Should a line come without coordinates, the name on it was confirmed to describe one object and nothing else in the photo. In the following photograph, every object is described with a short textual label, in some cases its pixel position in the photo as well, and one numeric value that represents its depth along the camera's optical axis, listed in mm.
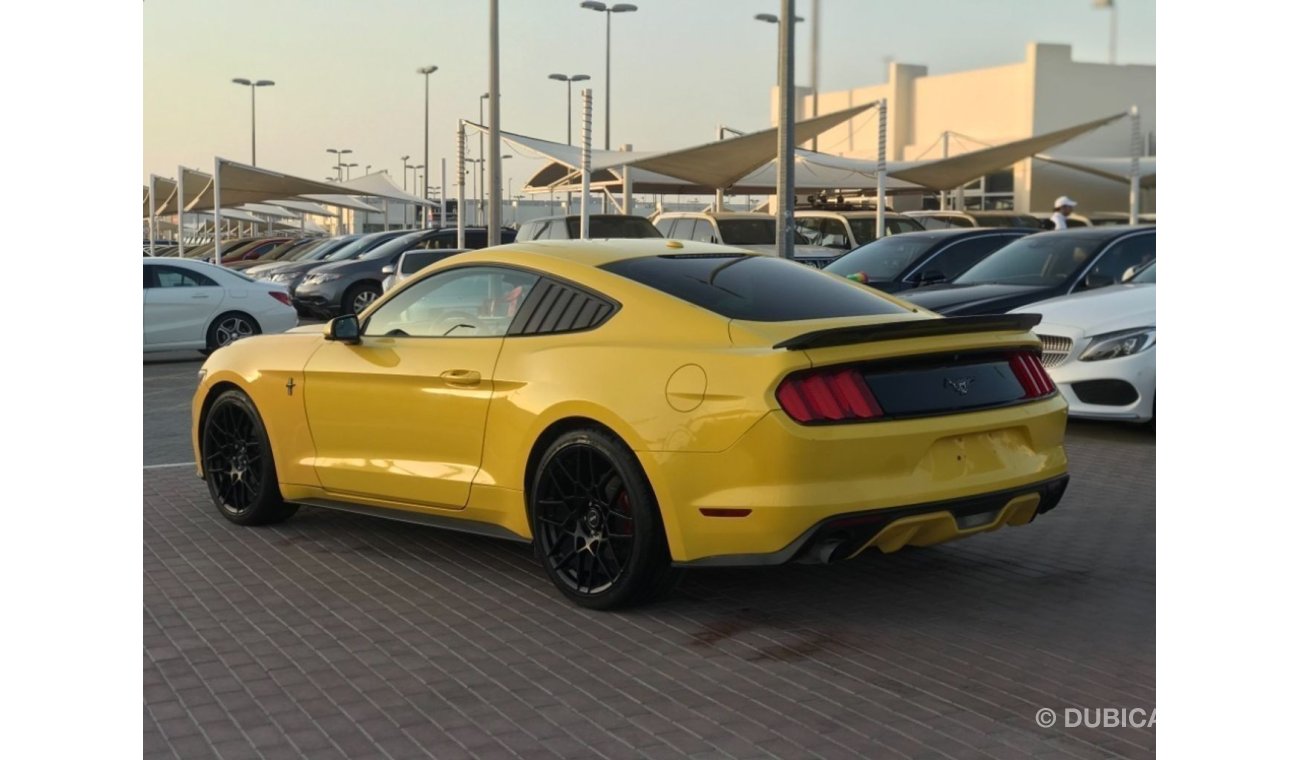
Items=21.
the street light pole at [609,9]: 37156
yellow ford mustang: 5379
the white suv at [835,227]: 27641
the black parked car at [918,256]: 15398
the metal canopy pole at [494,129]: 28438
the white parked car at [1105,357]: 10602
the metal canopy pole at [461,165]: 32784
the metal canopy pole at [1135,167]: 33312
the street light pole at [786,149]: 18453
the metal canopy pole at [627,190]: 33375
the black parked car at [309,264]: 29500
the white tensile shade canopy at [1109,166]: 48406
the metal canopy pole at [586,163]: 23906
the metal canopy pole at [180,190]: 38781
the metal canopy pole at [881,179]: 26219
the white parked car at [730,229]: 25797
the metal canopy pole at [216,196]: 35375
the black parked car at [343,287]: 26484
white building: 56000
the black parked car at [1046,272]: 12977
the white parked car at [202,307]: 19047
